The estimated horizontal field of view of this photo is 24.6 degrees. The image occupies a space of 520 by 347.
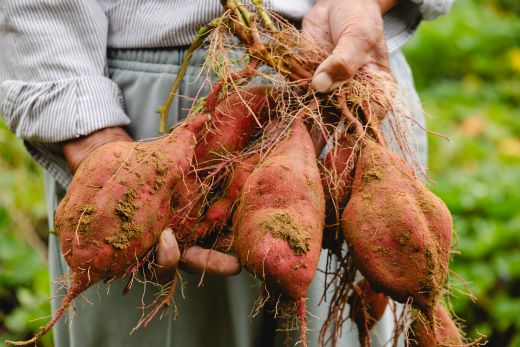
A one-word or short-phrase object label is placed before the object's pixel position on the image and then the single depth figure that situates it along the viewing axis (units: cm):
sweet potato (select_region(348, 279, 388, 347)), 100
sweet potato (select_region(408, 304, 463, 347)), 93
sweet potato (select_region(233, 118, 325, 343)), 88
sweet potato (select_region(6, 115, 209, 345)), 90
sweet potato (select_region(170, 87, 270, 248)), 95
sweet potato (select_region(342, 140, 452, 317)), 89
